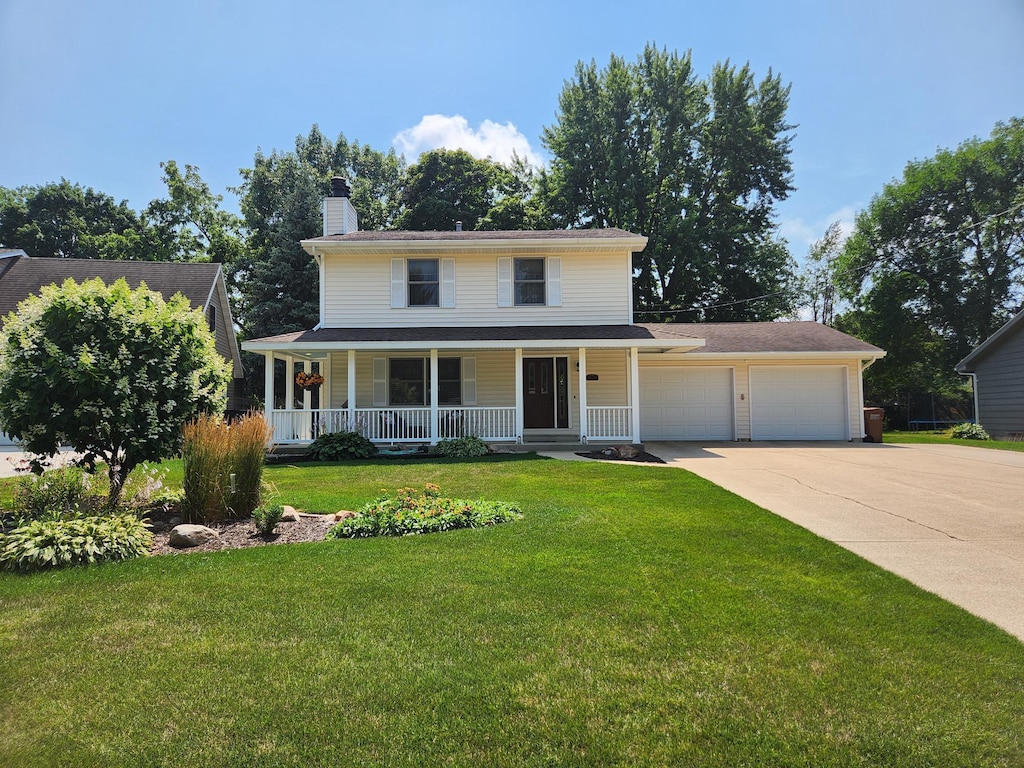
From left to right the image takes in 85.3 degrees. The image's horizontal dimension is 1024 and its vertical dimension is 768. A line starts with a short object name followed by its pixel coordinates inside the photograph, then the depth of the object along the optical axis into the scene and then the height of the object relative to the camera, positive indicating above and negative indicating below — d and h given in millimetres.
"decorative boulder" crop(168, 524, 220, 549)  5125 -1252
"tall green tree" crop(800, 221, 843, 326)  37094 +8081
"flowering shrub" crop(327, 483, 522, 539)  5562 -1220
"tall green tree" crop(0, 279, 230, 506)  5539 +279
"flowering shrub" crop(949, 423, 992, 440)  18516 -1307
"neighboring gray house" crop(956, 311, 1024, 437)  18828 +547
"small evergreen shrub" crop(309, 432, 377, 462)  12462 -1071
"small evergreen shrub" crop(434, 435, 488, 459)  12453 -1104
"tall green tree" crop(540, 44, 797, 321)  27922 +11728
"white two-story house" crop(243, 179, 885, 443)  13570 +1153
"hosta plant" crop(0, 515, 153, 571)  4488 -1184
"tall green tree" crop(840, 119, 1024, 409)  29422 +7286
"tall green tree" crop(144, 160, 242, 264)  31094 +10382
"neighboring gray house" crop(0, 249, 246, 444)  19984 +4702
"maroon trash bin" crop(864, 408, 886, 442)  16422 -921
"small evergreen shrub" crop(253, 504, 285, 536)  5415 -1147
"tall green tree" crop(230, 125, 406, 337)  23922 +9303
